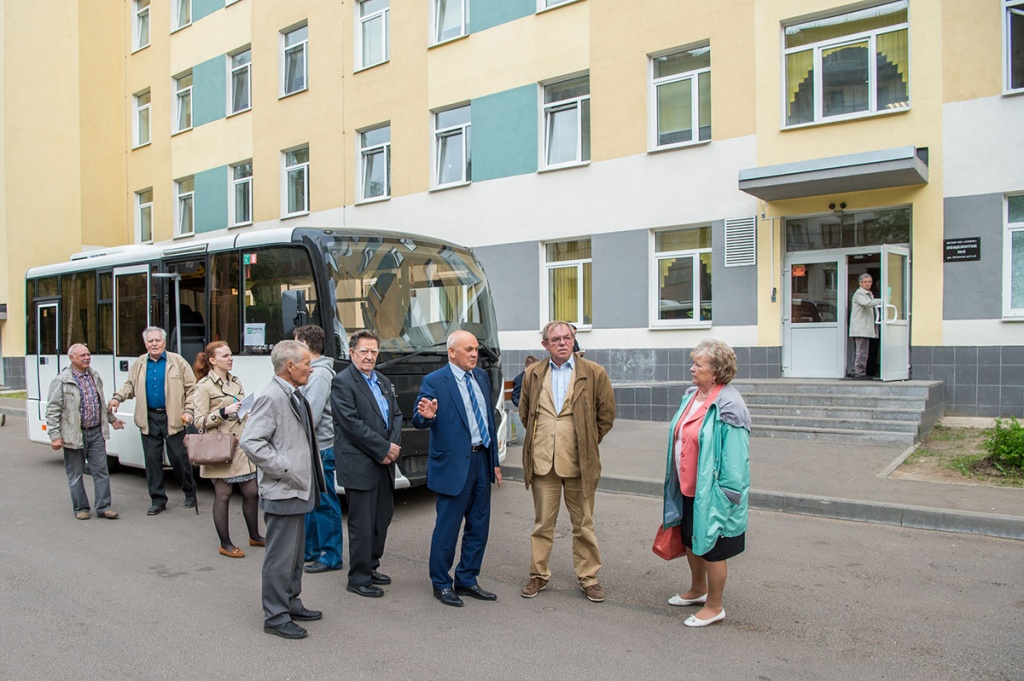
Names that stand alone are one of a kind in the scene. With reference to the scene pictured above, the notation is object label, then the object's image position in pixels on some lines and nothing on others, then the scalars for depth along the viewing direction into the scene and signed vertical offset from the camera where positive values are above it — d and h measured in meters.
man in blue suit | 5.29 -0.90
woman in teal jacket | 4.60 -0.85
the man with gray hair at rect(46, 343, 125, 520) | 7.82 -0.96
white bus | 7.88 +0.31
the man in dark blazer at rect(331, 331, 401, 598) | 5.49 -0.86
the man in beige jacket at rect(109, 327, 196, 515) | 8.22 -0.76
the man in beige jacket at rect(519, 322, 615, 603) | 5.33 -0.78
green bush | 8.43 -1.34
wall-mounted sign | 11.51 +1.11
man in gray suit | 4.80 -0.92
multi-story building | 11.62 +3.21
